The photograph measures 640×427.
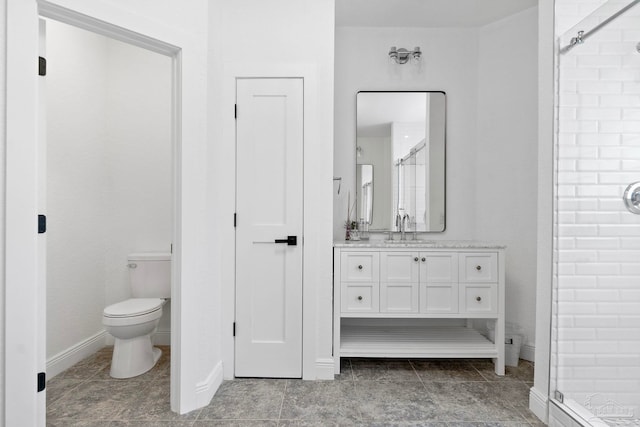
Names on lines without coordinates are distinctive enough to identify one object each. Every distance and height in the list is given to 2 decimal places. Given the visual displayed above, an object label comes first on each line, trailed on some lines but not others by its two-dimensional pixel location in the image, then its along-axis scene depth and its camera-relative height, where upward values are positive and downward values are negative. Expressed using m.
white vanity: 2.38 -0.52
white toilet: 2.28 -0.71
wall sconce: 2.79 +1.28
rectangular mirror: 2.87 +0.45
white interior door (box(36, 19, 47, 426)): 1.52 -0.12
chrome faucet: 2.85 -0.11
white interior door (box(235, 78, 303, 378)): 2.32 -0.18
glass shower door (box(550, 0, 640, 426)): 1.71 -0.06
